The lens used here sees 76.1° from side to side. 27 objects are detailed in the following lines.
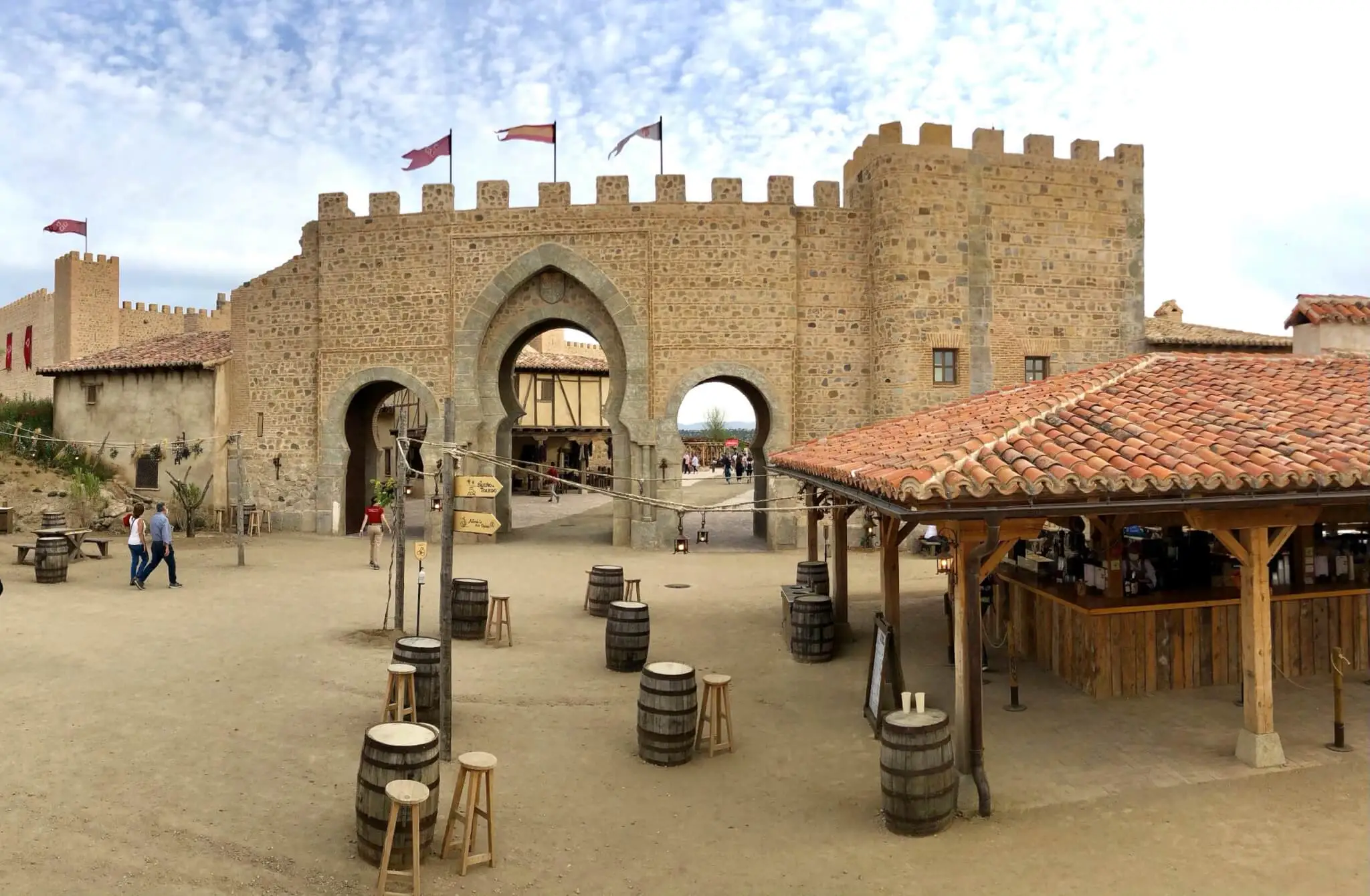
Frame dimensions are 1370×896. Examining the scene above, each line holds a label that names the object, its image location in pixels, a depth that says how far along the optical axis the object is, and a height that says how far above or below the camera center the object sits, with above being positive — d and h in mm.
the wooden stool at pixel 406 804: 5469 -2050
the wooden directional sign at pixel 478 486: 7980 -20
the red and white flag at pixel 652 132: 22281 +8972
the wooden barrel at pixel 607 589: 14102 -1693
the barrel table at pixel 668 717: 7910 -2118
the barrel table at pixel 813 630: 11320 -1890
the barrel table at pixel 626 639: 10922 -1936
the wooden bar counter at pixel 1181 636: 9398 -1683
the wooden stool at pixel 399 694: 7977 -1974
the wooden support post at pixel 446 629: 7875 -1315
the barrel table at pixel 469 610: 12438 -1800
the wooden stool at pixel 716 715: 8211 -2196
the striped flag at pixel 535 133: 22422 +9000
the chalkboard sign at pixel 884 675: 8492 -1870
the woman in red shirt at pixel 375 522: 18391 -823
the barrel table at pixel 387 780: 5863 -2030
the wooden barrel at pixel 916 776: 6355 -2138
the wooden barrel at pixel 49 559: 15469 -1334
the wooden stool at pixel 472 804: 5926 -2218
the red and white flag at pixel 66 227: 37344 +11077
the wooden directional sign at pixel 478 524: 8008 -364
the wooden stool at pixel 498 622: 12234 -1968
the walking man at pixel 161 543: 15539 -1054
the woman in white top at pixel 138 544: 15219 -1041
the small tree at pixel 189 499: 23047 -401
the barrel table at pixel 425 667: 8562 -1821
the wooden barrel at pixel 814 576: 13195 -1398
